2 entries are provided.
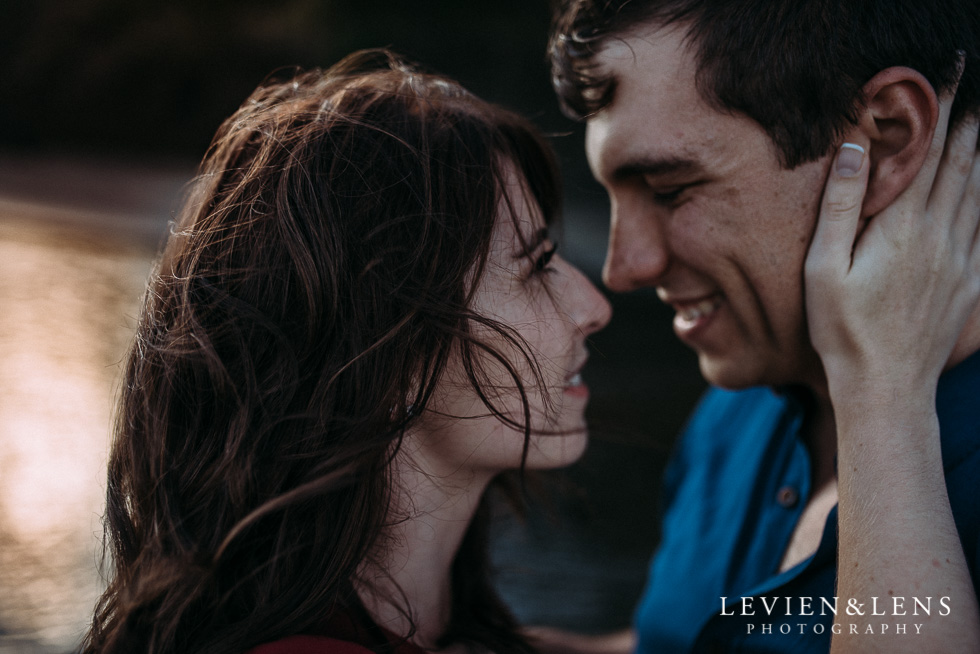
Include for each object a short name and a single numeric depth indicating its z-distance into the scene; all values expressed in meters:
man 0.74
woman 0.69
